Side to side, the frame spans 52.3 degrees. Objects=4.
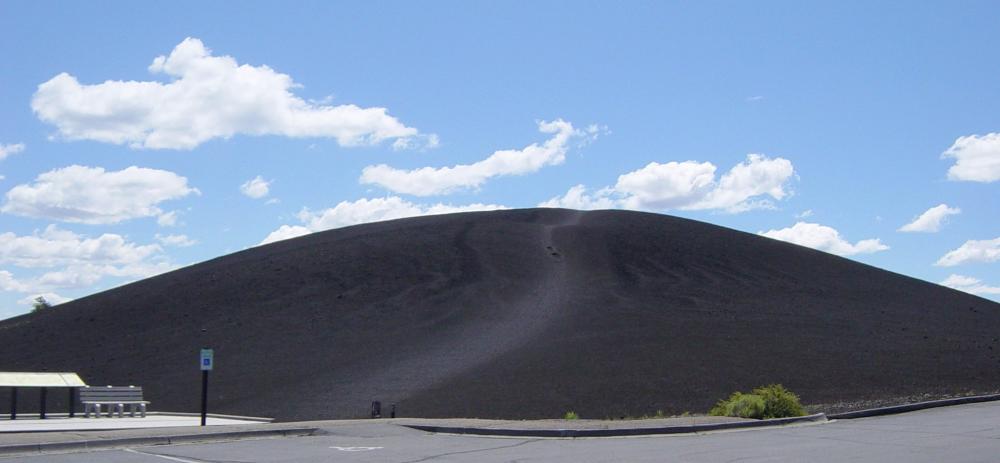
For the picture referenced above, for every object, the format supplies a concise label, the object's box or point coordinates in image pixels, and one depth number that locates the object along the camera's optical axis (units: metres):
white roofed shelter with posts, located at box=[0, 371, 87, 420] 23.99
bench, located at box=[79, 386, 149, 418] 25.14
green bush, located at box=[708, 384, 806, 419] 18.67
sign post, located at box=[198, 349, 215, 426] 21.00
